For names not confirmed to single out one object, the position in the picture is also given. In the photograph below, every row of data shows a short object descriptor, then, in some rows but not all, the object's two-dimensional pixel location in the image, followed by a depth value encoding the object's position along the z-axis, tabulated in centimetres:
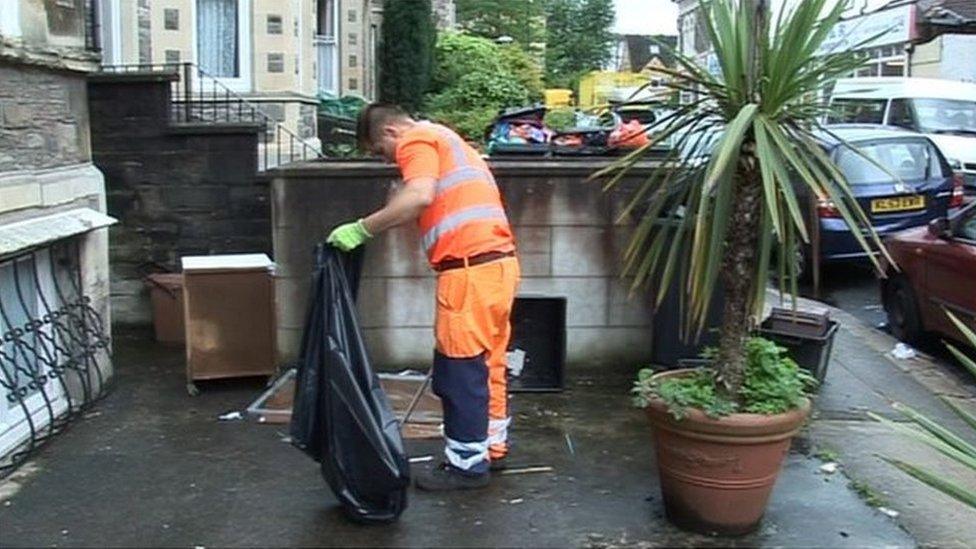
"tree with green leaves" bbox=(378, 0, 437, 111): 1809
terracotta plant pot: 420
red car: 784
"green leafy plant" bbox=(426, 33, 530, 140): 1786
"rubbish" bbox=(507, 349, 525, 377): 654
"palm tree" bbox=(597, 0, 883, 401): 420
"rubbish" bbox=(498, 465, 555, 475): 508
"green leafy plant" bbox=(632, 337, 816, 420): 426
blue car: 1106
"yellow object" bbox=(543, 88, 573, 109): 2729
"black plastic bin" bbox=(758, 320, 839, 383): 636
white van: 1725
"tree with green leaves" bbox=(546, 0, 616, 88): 5025
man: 462
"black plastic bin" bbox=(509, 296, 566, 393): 656
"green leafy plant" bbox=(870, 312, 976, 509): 313
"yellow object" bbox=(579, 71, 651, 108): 3266
